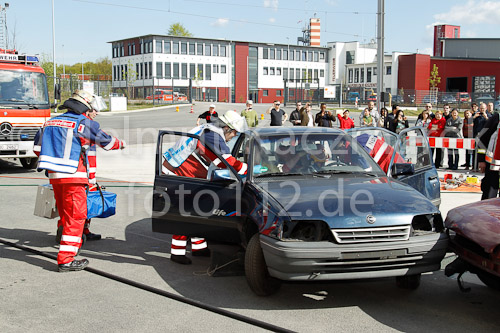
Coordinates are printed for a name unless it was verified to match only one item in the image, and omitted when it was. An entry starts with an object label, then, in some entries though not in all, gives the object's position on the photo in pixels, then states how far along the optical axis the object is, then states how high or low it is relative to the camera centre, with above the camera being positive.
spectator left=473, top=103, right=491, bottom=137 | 15.58 -0.24
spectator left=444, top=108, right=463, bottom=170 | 16.14 -0.52
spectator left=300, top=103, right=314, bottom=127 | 17.98 -0.28
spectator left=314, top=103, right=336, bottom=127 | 17.56 -0.27
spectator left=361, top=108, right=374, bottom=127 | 18.03 -0.30
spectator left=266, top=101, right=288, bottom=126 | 17.88 -0.22
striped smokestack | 120.69 +16.66
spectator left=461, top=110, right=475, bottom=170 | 16.06 -0.61
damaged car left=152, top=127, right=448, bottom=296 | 4.76 -0.96
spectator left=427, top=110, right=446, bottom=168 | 16.42 -0.59
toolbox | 7.16 -1.23
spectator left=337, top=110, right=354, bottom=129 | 17.41 -0.39
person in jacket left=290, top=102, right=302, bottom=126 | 17.80 -0.25
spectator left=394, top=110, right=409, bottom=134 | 16.92 -0.35
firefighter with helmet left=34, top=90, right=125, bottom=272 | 6.16 -0.67
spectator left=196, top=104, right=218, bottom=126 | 17.80 -0.20
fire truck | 14.02 +0.04
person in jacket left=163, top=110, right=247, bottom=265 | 6.33 -0.54
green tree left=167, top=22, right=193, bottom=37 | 103.65 +14.35
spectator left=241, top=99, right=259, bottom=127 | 17.34 -0.22
